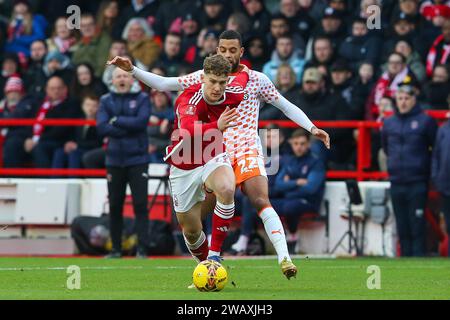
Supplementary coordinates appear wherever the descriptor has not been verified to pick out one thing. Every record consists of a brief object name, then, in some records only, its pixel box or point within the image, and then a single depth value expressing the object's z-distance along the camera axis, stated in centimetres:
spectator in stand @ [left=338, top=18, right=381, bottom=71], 1939
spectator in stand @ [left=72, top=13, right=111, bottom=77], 2183
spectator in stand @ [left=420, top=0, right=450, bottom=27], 1922
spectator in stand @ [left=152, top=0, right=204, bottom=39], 2164
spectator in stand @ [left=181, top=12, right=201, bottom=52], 2106
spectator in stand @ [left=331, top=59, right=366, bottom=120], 1883
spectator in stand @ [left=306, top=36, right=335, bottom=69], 1933
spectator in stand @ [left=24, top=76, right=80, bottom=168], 1970
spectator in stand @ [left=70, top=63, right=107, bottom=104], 2025
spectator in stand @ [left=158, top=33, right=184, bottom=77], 2069
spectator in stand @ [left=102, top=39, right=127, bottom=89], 2070
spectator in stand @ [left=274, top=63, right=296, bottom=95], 1912
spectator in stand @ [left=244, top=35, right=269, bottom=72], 1989
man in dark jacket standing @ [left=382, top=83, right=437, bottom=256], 1756
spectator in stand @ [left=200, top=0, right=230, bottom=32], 2119
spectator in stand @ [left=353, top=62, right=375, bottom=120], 1877
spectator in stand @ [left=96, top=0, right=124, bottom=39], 2222
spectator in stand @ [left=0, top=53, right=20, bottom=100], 2164
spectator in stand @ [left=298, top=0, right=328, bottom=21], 2080
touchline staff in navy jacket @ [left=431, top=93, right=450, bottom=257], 1723
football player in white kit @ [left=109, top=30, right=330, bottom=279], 1189
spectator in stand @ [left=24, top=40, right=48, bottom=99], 2123
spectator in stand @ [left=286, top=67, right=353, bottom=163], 1864
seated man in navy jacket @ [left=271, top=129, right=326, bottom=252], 1806
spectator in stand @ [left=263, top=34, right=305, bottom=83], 1961
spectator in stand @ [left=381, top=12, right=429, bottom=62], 1912
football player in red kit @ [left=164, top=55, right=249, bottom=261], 1135
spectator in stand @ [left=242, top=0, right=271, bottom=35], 2067
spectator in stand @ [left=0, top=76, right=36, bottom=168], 2000
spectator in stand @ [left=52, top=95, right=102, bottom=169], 1942
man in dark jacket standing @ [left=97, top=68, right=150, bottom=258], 1753
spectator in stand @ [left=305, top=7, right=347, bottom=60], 1988
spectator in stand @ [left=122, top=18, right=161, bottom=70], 2092
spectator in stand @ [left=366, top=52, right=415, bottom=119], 1838
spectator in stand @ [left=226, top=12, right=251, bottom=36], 2045
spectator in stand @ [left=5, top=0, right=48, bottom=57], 2278
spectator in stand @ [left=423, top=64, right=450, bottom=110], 1822
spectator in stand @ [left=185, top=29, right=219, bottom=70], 1992
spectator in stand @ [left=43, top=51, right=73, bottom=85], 2082
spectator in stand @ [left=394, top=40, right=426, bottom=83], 1883
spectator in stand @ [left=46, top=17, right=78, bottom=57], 2214
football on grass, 1094
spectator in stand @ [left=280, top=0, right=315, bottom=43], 2045
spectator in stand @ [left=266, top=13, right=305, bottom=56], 2002
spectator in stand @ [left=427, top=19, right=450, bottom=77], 1856
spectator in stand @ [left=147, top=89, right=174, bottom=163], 1905
